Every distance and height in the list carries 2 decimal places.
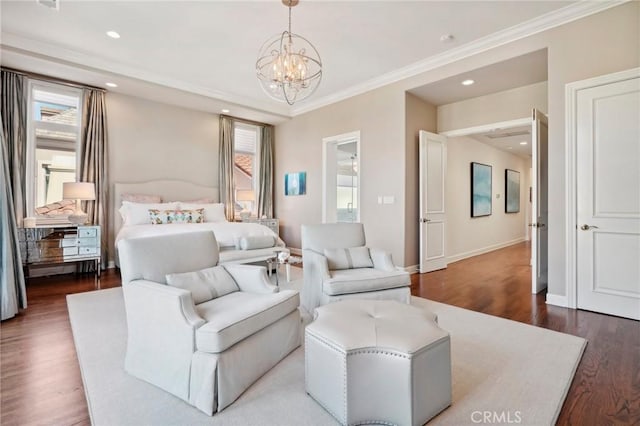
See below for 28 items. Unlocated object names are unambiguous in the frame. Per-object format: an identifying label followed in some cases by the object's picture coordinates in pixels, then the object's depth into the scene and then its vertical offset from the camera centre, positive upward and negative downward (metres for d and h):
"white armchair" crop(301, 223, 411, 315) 2.90 -0.62
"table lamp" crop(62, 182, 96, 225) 4.45 +0.27
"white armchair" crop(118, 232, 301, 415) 1.67 -0.64
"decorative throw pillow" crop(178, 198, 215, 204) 6.06 +0.20
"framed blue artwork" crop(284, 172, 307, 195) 6.64 +0.58
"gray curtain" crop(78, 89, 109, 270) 4.91 +0.94
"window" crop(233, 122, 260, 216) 6.91 +1.09
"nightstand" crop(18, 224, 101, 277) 4.17 -0.44
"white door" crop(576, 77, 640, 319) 2.97 +0.09
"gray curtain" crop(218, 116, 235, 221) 6.51 +0.87
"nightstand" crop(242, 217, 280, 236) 6.64 -0.25
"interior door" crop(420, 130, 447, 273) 4.99 +0.11
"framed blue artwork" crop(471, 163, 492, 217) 6.69 +0.41
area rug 1.59 -1.05
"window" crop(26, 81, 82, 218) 4.55 +1.03
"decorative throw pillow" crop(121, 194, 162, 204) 5.29 +0.23
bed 4.31 -0.24
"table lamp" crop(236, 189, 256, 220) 6.64 +0.31
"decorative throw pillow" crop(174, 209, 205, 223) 5.09 -0.08
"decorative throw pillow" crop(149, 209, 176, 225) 4.91 -0.09
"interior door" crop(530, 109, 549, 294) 3.79 +0.03
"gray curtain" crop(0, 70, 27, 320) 4.24 +1.17
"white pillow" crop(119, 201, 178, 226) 4.86 -0.01
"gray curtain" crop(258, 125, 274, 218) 7.17 +0.79
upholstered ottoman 1.48 -0.79
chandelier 3.04 +1.36
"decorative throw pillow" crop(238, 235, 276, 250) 4.31 -0.44
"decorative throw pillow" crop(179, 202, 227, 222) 5.47 +0.01
